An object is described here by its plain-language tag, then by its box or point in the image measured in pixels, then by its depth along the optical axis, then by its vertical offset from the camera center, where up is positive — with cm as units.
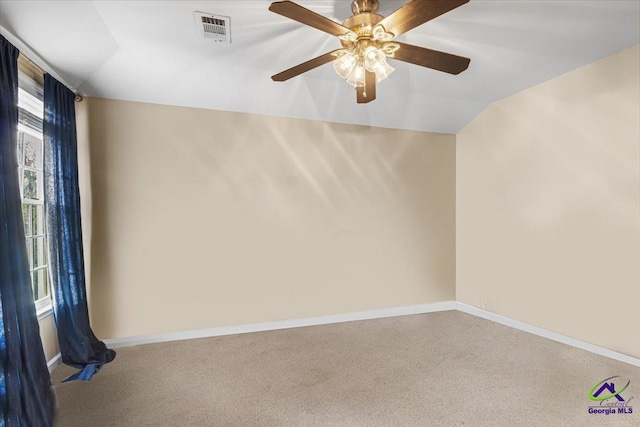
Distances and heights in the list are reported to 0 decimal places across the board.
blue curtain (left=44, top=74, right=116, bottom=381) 239 -18
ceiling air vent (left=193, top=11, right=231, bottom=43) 204 +116
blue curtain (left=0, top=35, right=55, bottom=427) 167 -52
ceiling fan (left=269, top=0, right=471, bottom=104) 150 +85
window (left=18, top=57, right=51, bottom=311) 238 +27
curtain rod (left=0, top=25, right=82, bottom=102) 194 +100
